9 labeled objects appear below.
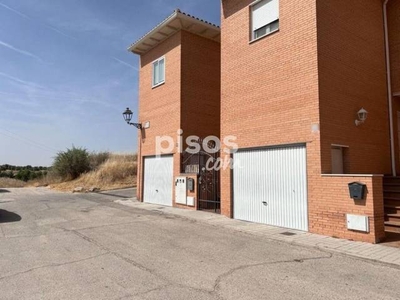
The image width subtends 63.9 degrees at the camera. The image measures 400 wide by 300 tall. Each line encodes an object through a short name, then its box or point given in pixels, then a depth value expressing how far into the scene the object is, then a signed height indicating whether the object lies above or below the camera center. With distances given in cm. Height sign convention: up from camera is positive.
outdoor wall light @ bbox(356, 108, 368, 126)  962 +182
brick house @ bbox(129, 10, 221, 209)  1456 +400
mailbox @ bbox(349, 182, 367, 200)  729 -32
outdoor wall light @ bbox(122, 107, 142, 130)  1639 +316
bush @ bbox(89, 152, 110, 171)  3284 +183
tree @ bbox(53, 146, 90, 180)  3159 +114
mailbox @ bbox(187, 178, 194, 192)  1338 -38
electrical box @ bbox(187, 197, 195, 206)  1342 -105
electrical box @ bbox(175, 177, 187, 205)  1385 -62
